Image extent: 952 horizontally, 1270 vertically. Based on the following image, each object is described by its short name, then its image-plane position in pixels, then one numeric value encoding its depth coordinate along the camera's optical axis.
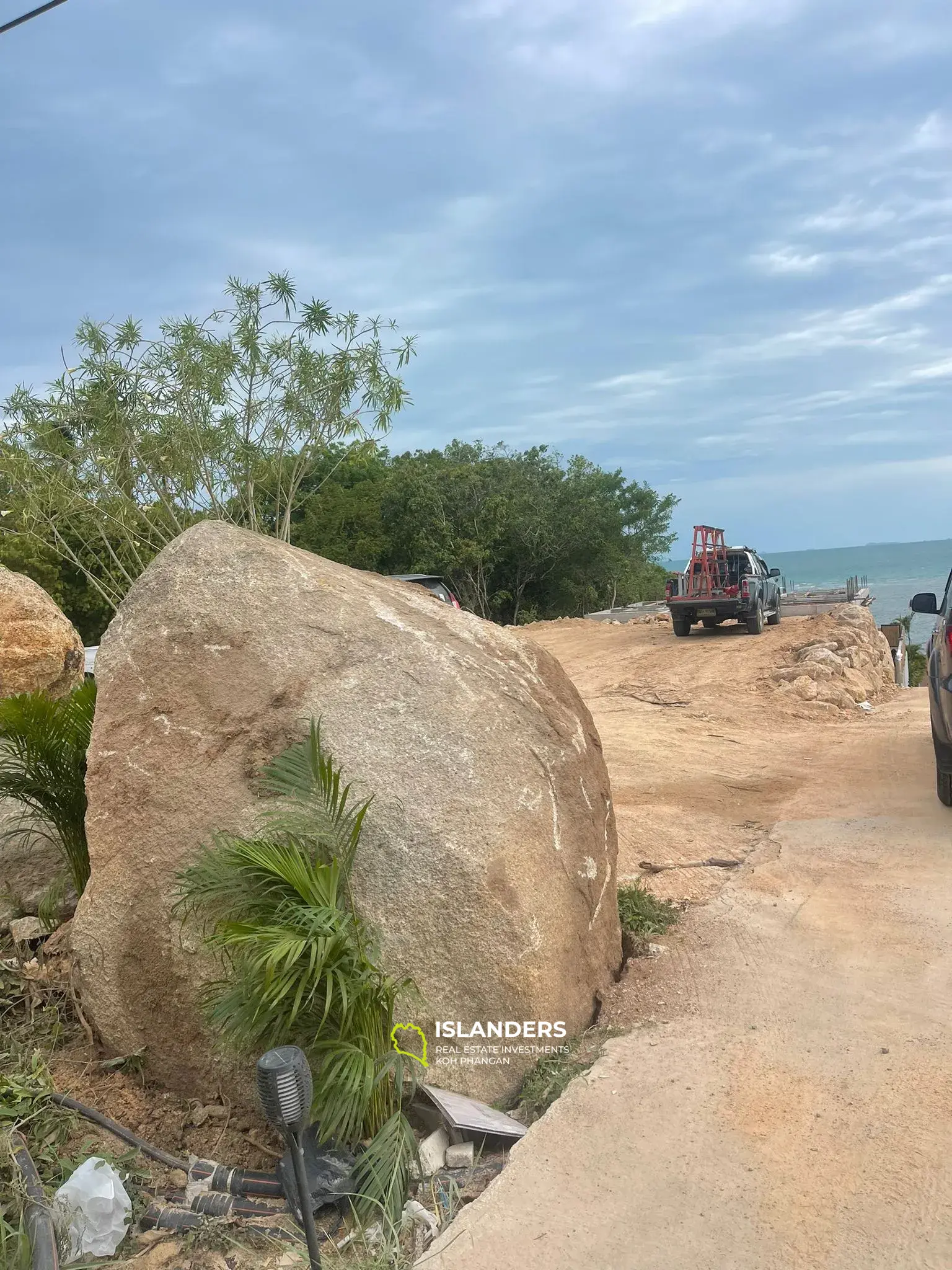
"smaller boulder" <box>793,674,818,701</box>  14.13
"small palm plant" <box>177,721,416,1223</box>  3.81
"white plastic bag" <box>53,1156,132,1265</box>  3.67
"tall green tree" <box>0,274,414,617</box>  10.32
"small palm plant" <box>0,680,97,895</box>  5.61
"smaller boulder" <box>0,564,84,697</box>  8.98
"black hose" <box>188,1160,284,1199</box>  3.99
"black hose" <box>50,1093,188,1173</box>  4.18
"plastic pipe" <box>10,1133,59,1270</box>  3.41
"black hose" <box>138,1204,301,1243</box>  3.74
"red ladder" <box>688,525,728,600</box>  20.86
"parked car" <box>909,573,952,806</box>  7.52
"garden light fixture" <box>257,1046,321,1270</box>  2.79
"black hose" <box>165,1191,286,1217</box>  3.85
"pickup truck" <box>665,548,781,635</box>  20.30
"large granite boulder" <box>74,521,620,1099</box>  4.38
